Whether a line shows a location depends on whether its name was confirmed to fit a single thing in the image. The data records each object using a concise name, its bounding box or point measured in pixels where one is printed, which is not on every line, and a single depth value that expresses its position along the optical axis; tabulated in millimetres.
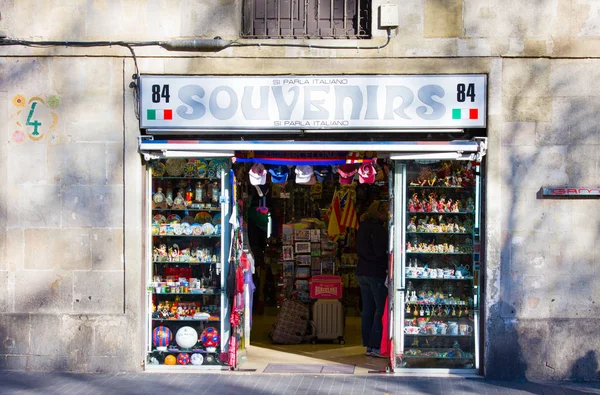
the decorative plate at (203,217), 9742
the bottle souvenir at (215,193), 9711
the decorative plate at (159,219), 9727
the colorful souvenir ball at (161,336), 9664
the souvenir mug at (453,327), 9453
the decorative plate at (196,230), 9711
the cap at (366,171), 9445
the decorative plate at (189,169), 9680
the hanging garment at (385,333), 9834
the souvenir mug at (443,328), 9492
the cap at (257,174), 9625
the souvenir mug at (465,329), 9391
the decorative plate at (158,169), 9672
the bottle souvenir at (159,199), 9688
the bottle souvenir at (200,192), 9734
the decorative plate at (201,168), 9664
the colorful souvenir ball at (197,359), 9570
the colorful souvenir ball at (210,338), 9633
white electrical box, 9109
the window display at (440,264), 9414
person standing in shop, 10453
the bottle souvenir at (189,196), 9742
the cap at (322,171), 9672
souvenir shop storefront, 9195
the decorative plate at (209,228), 9695
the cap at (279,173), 9758
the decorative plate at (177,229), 9719
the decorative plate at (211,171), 9664
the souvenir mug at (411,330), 9492
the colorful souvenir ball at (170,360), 9594
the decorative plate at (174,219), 9758
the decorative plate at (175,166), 9680
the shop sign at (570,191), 8992
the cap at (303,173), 9578
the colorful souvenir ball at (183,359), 9594
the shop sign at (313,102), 9156
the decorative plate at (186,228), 9711
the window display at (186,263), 9633
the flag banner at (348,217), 11922
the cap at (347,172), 9562
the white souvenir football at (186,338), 9609
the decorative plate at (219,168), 9609
